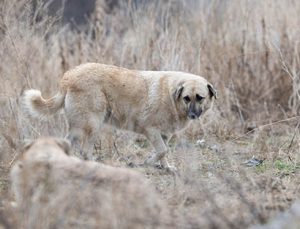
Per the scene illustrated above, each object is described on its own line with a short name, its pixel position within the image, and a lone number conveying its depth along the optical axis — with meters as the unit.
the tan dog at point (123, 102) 17.34
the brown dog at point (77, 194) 10.00
